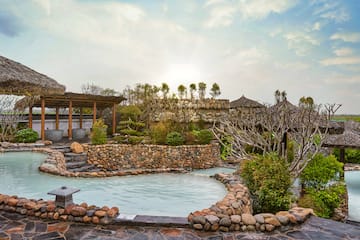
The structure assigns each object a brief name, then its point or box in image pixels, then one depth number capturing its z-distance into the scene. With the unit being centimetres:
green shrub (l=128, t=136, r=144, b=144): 1237
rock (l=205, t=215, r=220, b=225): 374
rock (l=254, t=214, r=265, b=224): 381
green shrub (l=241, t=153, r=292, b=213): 546
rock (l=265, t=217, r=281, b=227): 382
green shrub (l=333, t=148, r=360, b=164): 1923
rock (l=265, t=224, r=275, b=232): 373
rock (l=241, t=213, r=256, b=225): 379
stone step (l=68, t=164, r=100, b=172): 979
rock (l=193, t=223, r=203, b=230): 371
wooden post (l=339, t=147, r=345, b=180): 1211
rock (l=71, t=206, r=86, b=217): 391
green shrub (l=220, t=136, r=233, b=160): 1361
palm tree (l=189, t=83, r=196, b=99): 2398
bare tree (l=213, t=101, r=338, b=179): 688
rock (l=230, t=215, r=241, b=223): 378
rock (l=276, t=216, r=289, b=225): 389
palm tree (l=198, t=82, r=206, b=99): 2482
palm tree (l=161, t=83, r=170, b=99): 2064
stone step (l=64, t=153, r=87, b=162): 1038
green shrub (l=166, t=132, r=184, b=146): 1284
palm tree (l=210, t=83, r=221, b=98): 2517
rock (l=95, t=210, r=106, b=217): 388
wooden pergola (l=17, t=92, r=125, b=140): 1260
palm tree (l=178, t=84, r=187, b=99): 2354
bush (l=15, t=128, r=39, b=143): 1205
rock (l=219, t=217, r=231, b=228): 373
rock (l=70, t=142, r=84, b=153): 1095
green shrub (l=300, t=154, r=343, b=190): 855
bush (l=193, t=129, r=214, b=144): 1366
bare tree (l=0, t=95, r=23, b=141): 1320
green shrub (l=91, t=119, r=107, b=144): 1179
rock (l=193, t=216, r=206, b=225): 374
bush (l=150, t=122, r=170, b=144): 1314
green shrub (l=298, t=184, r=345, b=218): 802
